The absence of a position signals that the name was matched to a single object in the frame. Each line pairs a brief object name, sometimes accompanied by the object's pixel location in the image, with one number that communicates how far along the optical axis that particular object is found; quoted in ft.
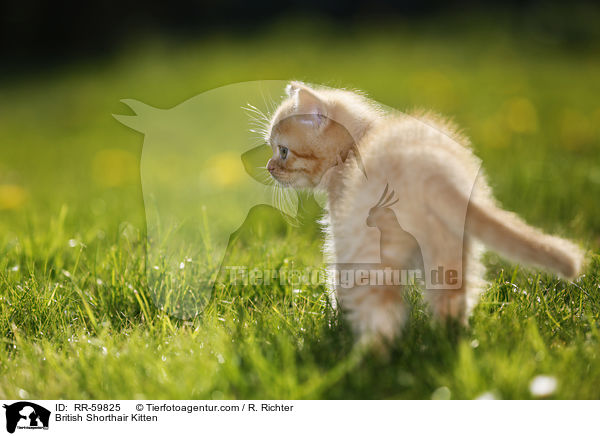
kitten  6.32
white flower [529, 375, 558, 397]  6.25
